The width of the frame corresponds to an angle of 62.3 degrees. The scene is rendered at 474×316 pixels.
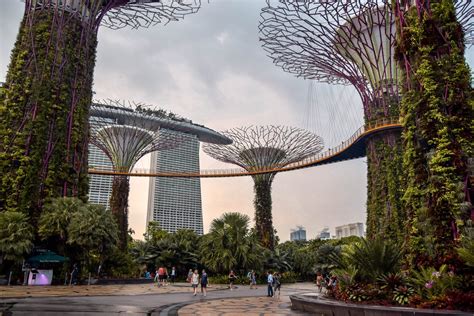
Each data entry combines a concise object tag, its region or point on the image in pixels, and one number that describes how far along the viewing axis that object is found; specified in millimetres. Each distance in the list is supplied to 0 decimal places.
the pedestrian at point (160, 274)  21786
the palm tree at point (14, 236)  18559
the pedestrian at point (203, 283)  16266
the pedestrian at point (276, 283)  17656
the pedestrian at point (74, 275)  19828
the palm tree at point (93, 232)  19953
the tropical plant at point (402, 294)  8484
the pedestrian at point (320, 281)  16562
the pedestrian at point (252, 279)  23797
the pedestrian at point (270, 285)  17111
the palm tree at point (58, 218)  20562
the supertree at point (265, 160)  37875
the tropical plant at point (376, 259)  10047
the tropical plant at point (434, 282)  8000
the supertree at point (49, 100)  22938
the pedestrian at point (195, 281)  16647
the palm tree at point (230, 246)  27172
